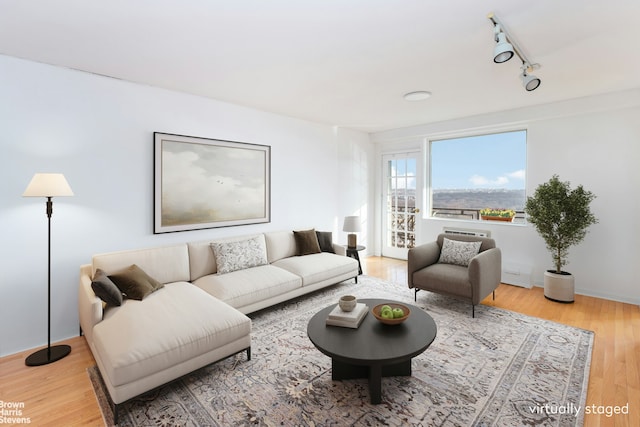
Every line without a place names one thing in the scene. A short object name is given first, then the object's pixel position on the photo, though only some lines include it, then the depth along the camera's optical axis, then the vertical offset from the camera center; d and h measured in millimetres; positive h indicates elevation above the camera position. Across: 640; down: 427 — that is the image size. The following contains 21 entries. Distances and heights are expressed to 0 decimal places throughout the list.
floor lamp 2379 +122
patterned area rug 1873 -1252
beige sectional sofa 1940 -806
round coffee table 1886 -885
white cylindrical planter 3705 -950
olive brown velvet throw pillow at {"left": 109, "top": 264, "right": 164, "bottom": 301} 2637 -651
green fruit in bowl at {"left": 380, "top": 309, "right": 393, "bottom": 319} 2199 -761
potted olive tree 3641 -121
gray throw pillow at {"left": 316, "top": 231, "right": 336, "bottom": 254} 4582 -491
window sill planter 4691 -132
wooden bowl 2158 -778
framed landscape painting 3373 +323
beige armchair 3211 -696
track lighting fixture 1973 +1139
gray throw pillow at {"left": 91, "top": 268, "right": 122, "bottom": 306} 2354 -637
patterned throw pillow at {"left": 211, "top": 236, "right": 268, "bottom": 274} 3450 -528
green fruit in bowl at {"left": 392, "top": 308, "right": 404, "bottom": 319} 2201 -752
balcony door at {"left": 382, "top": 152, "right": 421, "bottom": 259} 5770 +132
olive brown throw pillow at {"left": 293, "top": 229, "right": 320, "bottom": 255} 4359 -478
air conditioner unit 4781 -353
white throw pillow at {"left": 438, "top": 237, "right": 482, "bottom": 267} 3742 -528
